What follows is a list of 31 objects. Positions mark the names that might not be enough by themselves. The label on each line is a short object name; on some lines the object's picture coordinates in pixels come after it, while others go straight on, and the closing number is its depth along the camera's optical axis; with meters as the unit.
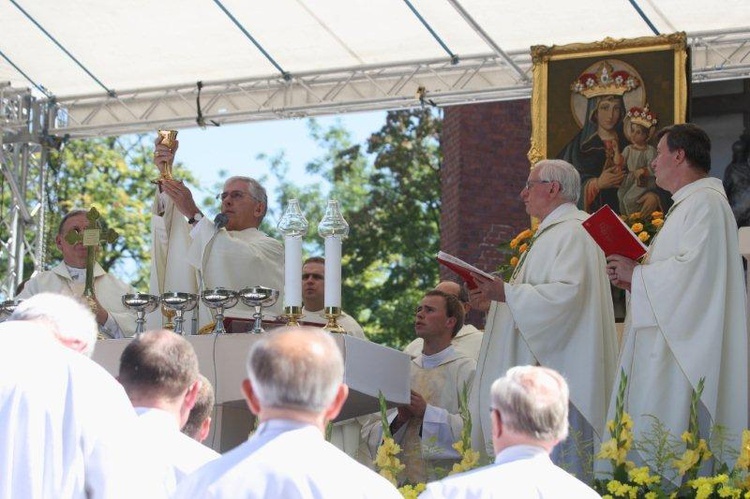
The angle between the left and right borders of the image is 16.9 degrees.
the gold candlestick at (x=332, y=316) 12.62
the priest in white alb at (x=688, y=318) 11.98
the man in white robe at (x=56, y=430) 7.61
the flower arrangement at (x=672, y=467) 10.12
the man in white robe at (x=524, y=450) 6.76
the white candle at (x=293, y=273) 12.51
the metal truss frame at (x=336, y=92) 18.28
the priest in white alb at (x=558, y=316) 13.37
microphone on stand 14.16
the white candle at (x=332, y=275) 12.71
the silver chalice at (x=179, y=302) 12.63
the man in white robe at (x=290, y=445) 6.00
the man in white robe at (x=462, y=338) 16.43
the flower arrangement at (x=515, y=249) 16.27
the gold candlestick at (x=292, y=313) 12.47
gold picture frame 18.72
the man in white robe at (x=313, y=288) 17.12
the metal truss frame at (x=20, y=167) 20.02
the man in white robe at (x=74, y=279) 15.62
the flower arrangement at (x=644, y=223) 17.04
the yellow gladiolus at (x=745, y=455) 10.08
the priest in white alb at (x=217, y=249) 14.44
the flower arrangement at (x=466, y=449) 10.62
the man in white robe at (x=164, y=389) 7.43
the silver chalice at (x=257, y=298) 12.47
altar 12.17
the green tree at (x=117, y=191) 44.25
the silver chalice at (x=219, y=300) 12.52
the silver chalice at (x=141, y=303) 12.77
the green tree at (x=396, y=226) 44.73
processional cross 13.81
